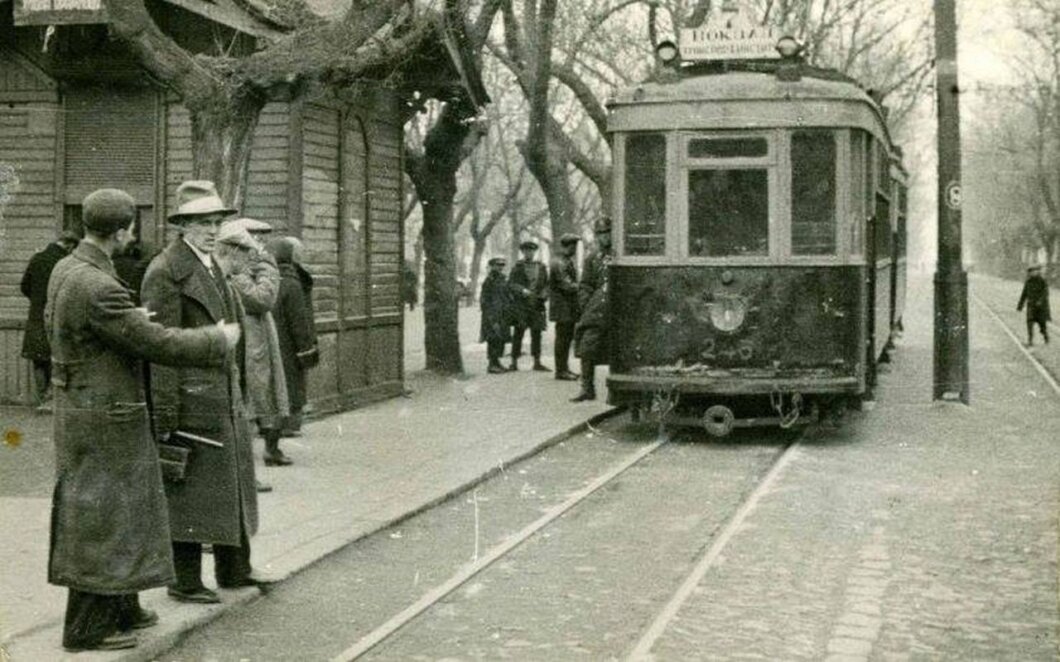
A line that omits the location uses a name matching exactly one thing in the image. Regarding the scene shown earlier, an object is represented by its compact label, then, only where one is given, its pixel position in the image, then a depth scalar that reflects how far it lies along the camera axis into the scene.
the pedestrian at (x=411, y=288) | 43.19
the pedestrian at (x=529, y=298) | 21.69
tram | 13.29
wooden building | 14.66
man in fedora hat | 6.92
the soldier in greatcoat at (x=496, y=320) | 21.61
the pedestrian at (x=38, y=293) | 14.23
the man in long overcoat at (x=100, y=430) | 6.07
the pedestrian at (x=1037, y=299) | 28.19
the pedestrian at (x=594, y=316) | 16.05
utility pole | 16.97
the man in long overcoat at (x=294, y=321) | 11.20
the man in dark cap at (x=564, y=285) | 18.77
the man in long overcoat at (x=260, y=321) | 9.55
